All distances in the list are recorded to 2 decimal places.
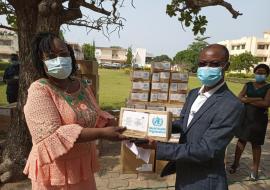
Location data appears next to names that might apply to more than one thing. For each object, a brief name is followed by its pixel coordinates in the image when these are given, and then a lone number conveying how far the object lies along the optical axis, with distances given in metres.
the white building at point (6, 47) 59.88
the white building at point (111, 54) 95.06
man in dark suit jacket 1.89
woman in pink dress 1.79
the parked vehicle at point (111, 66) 61.34
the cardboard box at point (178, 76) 5.04
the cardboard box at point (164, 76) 5.00
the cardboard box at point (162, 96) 5.05
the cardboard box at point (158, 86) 5.03
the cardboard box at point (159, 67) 5.02
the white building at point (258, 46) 62.88
